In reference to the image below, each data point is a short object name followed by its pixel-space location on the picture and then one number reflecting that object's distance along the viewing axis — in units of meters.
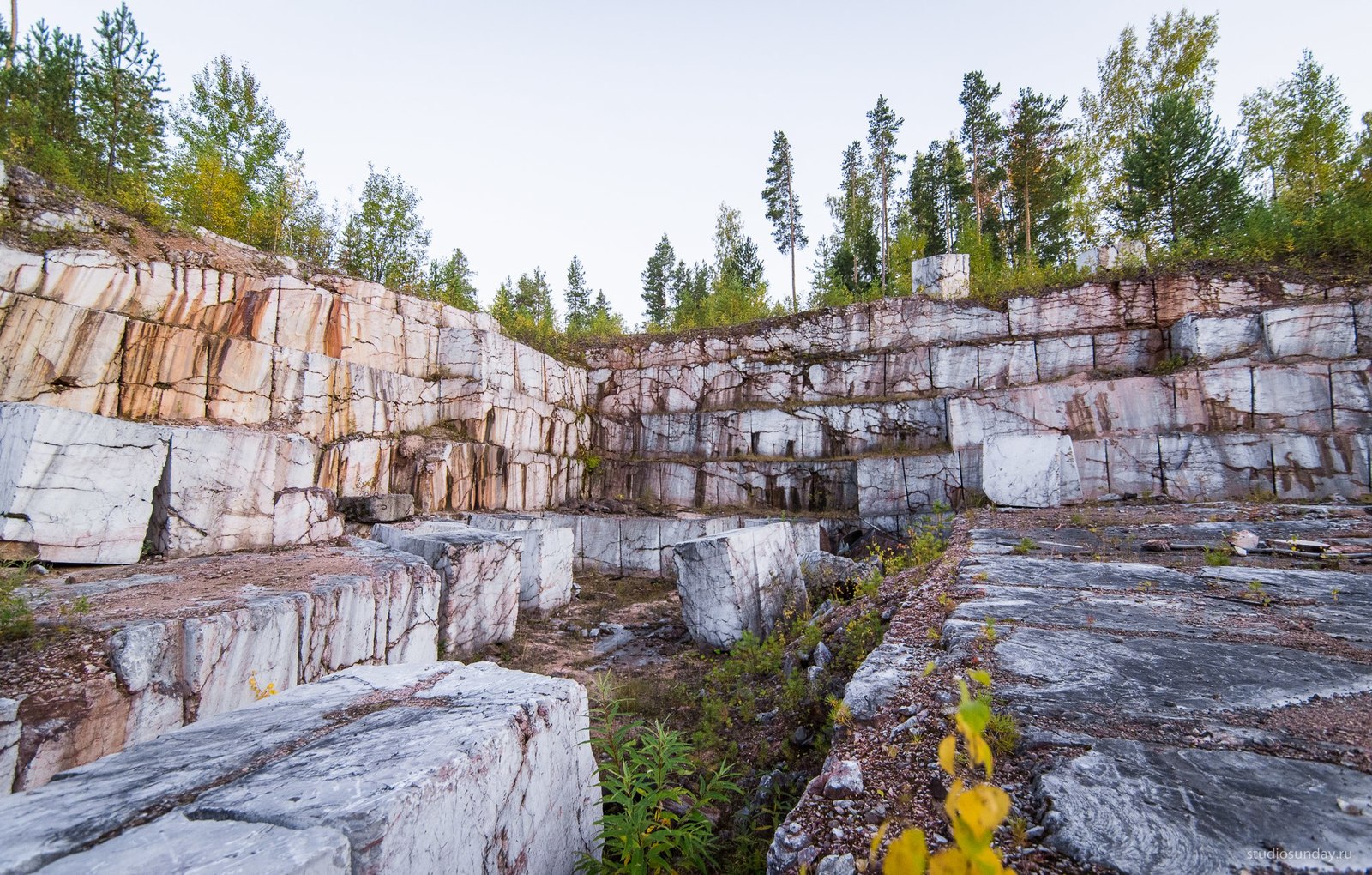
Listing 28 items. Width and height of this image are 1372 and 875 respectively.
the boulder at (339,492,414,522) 9.23
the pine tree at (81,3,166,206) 15.33
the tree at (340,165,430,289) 17.16
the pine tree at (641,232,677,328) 31.75
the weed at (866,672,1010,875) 0.49
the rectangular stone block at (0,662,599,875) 1.53
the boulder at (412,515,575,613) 8.83
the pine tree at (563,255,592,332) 34.66
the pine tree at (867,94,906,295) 23.88
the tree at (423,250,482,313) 16.22
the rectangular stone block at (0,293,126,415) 6.81
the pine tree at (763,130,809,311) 25.27
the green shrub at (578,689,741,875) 2.44
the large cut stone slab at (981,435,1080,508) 9.25
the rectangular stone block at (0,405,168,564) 4.93
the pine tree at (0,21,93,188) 13.65
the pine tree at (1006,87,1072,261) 19.41
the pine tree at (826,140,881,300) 24.41
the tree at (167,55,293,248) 13.57
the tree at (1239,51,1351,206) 15.95
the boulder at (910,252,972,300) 14.80
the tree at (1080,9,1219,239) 18.36
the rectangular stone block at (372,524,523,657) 6.74
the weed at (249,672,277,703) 3.99
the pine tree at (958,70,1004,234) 21.31
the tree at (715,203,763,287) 26.88
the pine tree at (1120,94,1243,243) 15.72
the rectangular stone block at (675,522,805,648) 7.03
